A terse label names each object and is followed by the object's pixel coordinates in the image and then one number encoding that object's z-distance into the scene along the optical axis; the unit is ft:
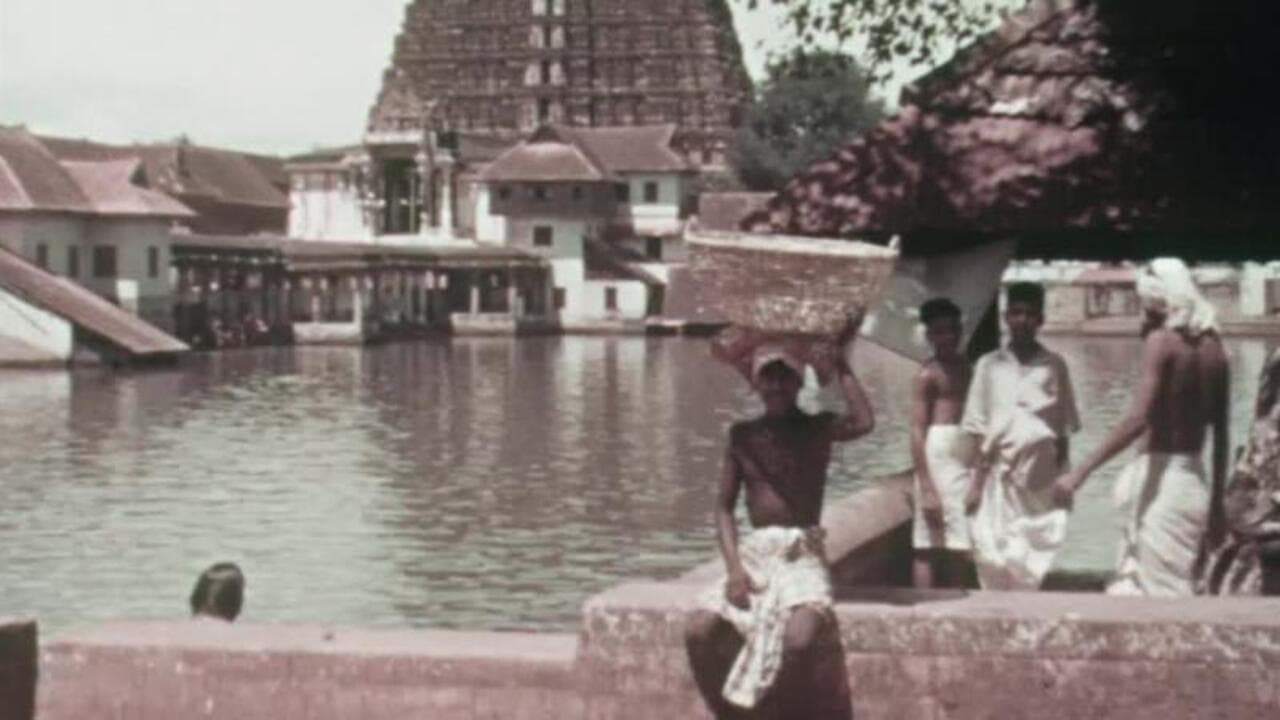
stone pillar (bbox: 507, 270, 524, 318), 260.21
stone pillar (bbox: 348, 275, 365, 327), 232.12
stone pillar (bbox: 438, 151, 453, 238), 282.15
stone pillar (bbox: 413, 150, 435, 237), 282.15
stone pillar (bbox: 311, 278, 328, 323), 240.12
